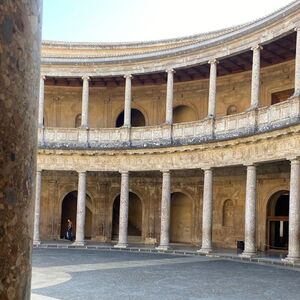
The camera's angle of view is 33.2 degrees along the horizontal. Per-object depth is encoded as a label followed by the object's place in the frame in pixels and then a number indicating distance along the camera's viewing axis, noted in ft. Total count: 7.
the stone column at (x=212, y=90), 80.70
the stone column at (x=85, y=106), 92.32
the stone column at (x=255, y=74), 73.31
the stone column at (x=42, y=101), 92.98
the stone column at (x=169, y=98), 86.47
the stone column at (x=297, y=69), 65.00
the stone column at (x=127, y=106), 90.22
